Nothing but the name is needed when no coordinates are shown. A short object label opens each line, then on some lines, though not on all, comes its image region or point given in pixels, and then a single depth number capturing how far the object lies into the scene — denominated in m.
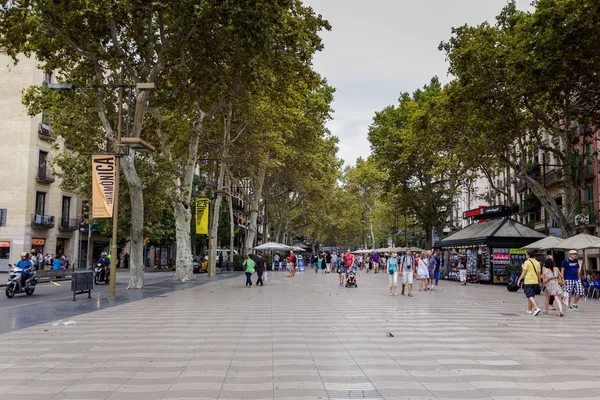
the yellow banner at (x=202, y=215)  29.64
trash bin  16.59
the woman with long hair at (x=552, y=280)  14.24
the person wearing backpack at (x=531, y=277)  13.98
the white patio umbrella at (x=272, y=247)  43.41
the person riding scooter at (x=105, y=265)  26.03
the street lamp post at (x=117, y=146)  16.57
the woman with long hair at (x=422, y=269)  22.56
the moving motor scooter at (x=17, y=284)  18.16
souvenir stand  29.84
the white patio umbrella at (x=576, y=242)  20.77
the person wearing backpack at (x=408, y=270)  20.27
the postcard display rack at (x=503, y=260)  29.89
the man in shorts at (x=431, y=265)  25.25
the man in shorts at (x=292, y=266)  37.91
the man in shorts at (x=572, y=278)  15.66
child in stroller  25.52
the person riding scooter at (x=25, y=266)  18.62
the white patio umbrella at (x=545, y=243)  23.42
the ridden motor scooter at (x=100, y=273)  25.86
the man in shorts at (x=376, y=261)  51.35
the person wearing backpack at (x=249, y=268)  24.53
